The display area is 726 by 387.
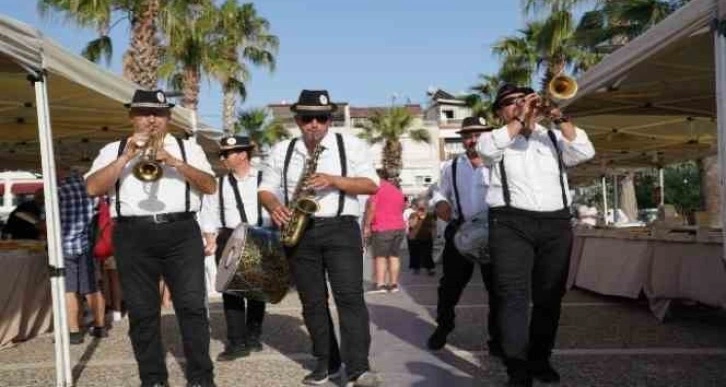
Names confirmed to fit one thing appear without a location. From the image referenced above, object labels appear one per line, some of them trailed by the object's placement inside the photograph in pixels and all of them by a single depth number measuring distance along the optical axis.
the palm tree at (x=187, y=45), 21.03
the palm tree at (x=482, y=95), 37.25
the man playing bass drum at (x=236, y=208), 6.75
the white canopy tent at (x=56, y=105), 4.99
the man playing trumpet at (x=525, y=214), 4.84
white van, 26.02
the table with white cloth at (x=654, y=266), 7.46
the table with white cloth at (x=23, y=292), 7.42
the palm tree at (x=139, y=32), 19.20
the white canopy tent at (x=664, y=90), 4.62
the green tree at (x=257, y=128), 43.47
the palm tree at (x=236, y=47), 28.77
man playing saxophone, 5.11
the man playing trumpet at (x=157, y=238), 4.93
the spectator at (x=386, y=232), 11.88
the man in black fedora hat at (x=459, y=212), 6.26
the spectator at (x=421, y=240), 15.20
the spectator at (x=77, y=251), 7.77
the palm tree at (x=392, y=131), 44.81
